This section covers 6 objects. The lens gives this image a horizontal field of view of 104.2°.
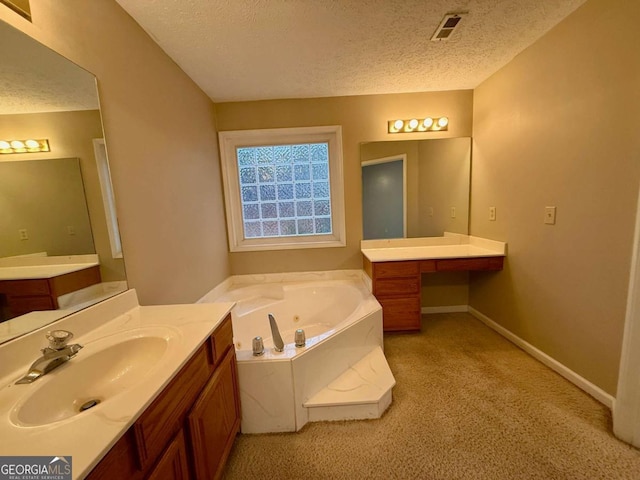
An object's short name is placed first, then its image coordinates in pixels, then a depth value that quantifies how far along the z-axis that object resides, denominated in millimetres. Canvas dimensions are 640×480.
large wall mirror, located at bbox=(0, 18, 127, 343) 819
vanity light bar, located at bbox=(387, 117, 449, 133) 2531
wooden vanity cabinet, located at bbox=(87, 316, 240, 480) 646
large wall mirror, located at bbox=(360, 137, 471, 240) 2584
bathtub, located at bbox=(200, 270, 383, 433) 1397
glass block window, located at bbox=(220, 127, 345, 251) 2627
